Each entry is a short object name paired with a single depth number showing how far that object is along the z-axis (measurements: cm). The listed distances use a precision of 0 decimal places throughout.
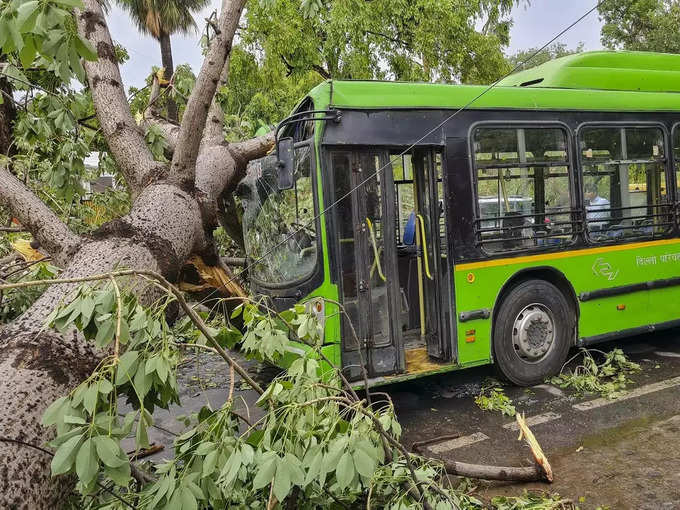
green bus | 523
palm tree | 2212
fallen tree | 271
